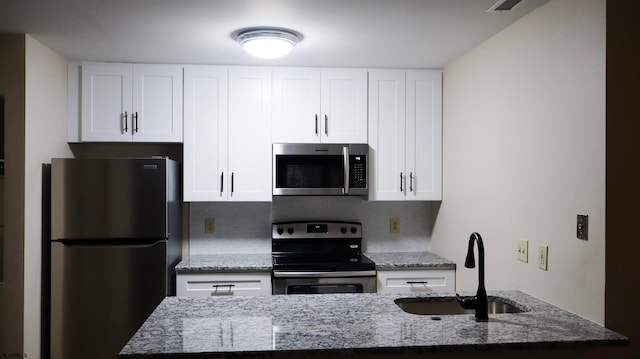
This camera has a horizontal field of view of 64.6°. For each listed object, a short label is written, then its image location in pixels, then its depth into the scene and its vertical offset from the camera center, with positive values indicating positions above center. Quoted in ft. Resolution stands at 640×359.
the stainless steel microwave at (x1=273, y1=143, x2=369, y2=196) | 11.65 +0.16
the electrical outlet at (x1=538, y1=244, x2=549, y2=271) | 7.68 -1.21
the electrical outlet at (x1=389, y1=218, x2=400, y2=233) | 13.21 -1.27
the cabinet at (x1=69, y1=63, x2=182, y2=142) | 11.39 +1.63
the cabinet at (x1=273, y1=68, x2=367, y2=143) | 11.80 +1.65
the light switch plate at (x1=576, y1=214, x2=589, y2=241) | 6.72 -0.66
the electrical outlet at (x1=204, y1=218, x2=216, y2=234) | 12.73 -1.25
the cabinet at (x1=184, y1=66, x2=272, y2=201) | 11.65 +0.96
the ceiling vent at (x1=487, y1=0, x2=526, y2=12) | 7.47 +2.60
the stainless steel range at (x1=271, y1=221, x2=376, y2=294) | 10.97 -1.98
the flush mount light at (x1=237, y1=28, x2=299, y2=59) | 8.94 +2.42
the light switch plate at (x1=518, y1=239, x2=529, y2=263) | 8.26 -1.21
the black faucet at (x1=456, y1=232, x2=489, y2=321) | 6.56 -1.50
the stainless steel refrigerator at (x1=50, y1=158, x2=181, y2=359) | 10.20 -1.55
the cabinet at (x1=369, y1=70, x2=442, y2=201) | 12.03 +1.01
